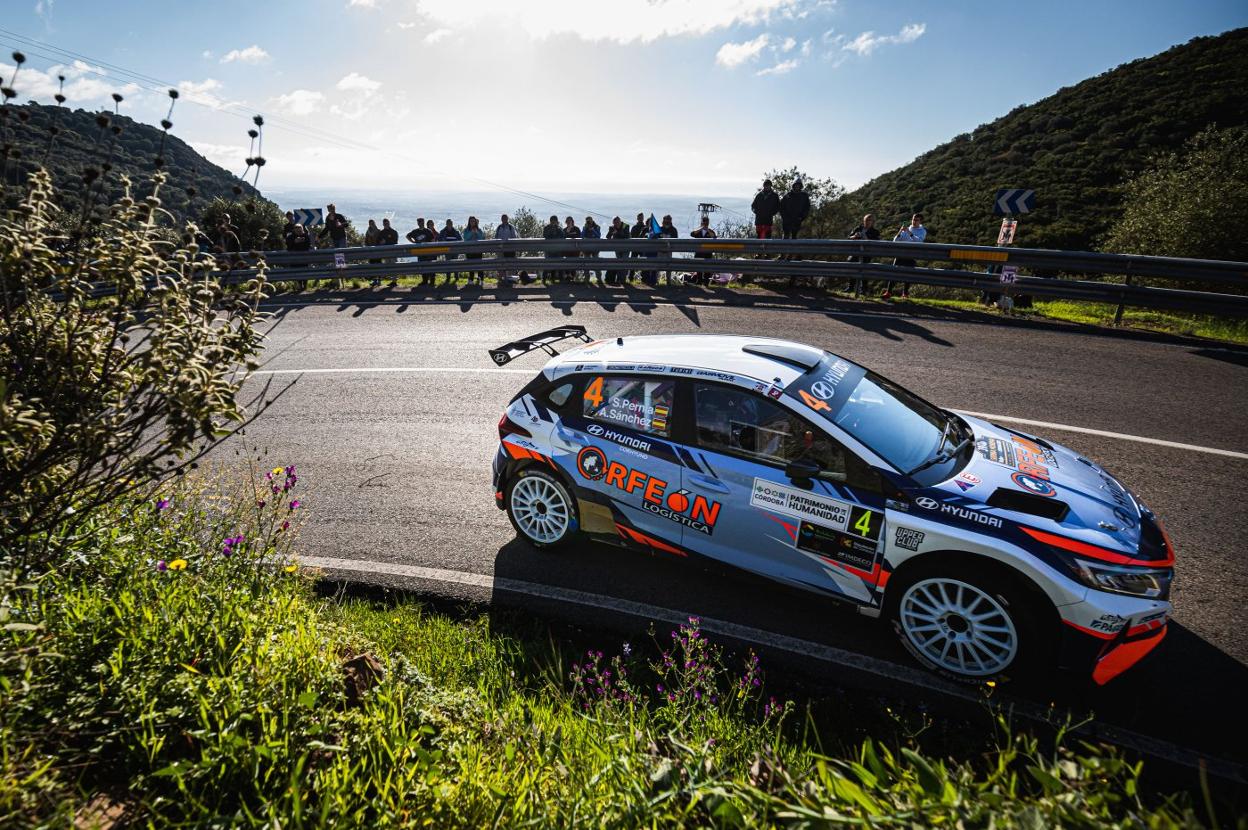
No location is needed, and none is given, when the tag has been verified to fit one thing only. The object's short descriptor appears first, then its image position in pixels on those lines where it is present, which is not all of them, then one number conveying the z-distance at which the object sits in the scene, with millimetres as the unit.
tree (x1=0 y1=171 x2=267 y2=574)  2557
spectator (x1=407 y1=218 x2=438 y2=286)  16188
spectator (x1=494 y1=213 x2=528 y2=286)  15812
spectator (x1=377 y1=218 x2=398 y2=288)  16484
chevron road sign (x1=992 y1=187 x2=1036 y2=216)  12588
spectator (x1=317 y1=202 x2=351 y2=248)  16203
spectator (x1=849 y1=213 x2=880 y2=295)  13219
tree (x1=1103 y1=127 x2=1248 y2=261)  19688
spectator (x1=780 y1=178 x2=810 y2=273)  15117
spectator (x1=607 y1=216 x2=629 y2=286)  15623
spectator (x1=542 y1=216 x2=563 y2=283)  16578
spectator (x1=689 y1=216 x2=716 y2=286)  15008
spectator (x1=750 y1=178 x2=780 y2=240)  15094
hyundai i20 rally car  3303
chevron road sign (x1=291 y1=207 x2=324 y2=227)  18438
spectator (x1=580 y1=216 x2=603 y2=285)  15664
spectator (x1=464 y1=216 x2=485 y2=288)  16094
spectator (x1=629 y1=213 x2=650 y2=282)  16828
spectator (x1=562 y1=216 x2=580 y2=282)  16406
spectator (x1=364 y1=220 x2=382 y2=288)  16469
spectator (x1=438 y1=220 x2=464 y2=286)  16484
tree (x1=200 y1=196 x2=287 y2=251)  28795
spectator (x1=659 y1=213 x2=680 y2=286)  16141
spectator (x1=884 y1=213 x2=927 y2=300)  13516
